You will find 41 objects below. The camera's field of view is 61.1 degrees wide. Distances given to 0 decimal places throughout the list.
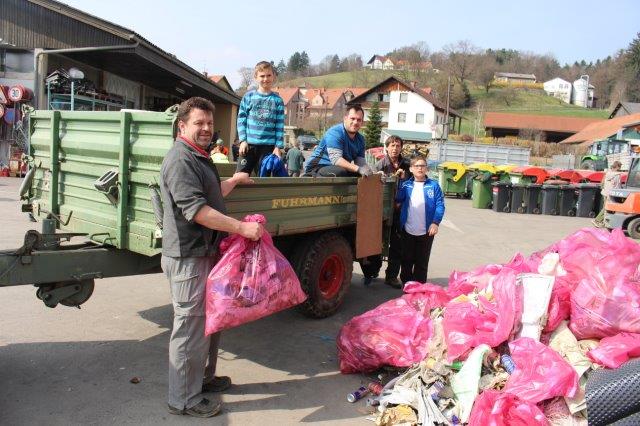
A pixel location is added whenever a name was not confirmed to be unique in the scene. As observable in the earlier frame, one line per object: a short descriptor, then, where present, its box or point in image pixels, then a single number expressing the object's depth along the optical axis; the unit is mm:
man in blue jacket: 5562
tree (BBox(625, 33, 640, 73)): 83938
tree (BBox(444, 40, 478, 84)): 92500
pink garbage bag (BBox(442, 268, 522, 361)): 3717
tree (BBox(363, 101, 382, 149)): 57031
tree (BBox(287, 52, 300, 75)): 143462
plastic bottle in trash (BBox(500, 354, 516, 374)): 3490
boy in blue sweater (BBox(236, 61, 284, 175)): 5316
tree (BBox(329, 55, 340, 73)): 132100
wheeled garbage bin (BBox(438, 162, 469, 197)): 22609
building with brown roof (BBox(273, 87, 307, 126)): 89938
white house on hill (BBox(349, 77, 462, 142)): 66975
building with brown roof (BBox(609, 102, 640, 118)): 66375
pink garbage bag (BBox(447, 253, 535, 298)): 4699
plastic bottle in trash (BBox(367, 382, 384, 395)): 3842
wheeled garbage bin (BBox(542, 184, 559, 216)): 18781
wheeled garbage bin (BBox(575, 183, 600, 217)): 18806
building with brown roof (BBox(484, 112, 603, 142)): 67062
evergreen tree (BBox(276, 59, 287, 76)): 143525
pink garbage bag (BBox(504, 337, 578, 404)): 3172
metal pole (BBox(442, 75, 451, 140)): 52019
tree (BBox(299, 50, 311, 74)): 143100
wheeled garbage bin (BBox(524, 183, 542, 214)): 18828
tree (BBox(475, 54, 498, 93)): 95812
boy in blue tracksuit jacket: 6285
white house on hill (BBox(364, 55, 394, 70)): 121625
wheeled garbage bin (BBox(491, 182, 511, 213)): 18875
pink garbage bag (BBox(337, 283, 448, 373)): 4078
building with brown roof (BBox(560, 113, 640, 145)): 51219
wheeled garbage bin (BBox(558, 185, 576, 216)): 18859
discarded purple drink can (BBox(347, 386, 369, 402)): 3791
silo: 121125
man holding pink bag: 3189
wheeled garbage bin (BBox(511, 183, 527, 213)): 18938
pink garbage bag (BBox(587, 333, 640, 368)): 3307
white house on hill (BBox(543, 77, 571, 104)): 122938
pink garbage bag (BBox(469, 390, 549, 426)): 3035
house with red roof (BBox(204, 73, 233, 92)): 39225
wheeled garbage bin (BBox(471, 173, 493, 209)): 19422
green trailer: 3596
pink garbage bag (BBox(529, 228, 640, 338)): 3559
